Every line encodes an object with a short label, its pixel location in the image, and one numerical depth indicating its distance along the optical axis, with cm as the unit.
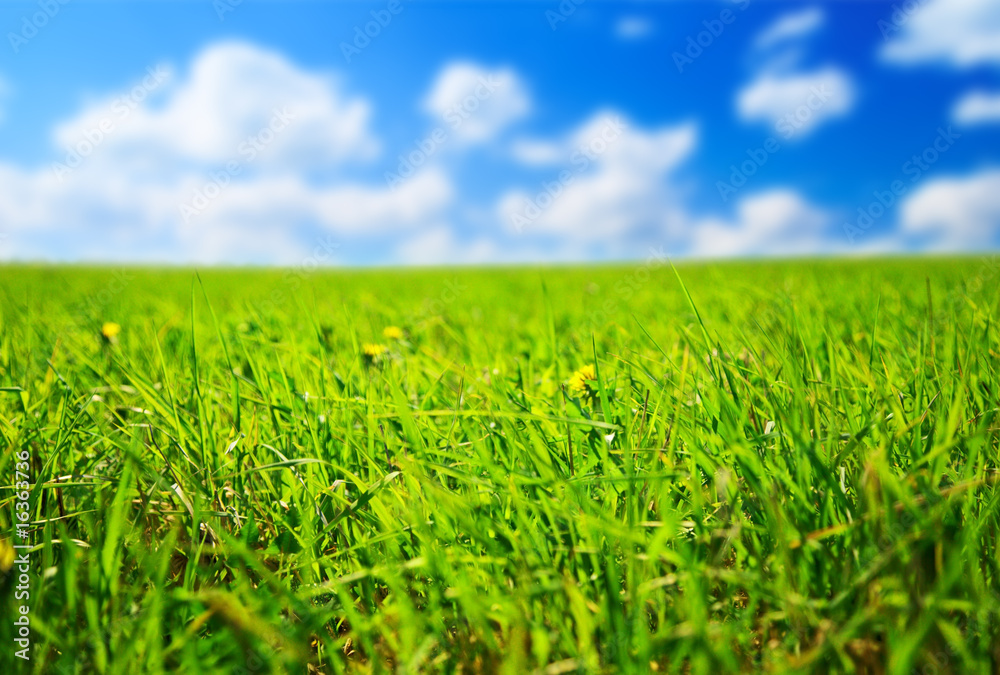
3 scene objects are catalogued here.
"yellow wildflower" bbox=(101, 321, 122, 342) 235
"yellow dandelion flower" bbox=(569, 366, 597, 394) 155
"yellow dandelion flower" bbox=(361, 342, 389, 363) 201
